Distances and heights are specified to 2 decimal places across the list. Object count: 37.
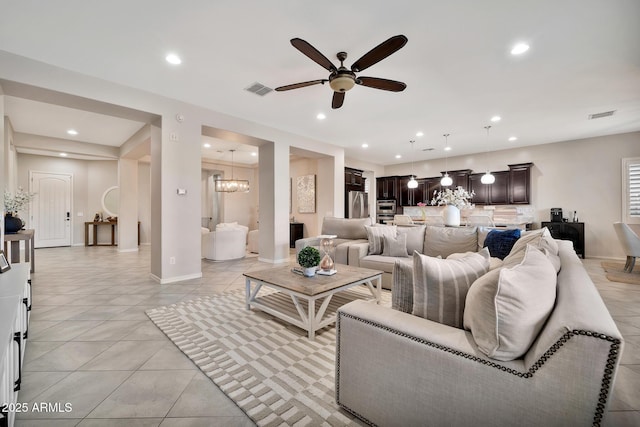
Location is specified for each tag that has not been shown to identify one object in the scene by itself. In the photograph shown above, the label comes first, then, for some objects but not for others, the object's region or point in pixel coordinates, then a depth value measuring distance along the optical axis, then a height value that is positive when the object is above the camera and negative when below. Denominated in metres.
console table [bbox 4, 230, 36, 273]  4.09 -0.52
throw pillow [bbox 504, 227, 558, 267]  1.44 -0.22
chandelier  7.83 +0.78
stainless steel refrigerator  8.18 +0.23
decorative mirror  8.51 +0.35
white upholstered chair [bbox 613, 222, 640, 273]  4.52 -0.49
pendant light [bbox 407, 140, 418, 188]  7.66 +0.79
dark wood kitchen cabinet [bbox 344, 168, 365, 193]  8.16 +0.99
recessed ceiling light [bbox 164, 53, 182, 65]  3.00 +1.72
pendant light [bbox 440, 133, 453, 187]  6.72 +1.44
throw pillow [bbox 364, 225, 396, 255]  4.16 -0.37
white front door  7.59 +0.09
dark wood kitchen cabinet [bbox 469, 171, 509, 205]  7.48 +0.63
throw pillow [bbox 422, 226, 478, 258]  3.74 -0.41
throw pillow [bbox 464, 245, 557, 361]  0.97 -0.36
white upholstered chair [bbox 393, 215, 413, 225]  6.65 -0.20
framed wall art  7.74 +0.56
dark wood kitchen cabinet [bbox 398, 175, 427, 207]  8.97 +0.65
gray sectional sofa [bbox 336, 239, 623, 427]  0.84 -0.57
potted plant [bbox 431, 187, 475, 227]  4.38 +0.11
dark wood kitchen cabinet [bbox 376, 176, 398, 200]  9.62 +0.88
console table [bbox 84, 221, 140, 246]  8.12 -0.54
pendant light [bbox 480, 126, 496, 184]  6.11 +0.74
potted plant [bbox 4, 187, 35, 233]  4.22 +0.04
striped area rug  1.53 -1.10
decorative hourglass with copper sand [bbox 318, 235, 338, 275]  2.92 -0.53
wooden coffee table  2.39 -0.73
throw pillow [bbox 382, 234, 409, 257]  4.01 -0.50
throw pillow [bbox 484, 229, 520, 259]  3.29 -0.36
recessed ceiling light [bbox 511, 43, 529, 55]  2.77 +1.70
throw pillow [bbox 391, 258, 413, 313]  1.49 -0.42
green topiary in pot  2.78 -0.49
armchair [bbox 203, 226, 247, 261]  5.91 -0.70
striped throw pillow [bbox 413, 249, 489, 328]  1.31 -0.37
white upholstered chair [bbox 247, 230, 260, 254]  7.15 -0.78
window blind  5.93 +0.50
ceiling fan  2.26 +1.39
